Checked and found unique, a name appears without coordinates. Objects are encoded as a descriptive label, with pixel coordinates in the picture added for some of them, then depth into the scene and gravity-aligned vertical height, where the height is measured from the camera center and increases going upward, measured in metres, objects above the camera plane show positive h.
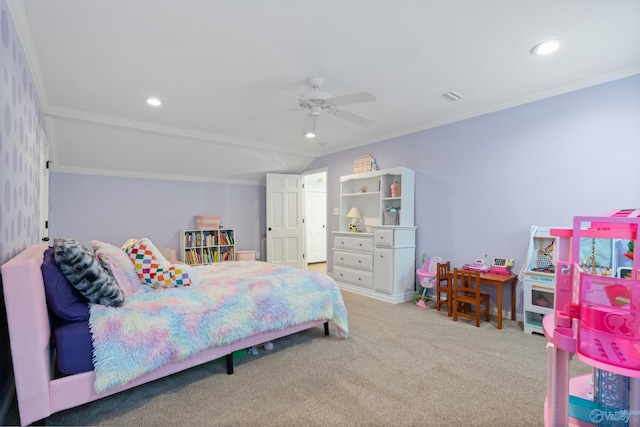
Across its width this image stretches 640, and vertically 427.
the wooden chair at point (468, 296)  3.21 -0.93
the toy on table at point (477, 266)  3.51 -0.64
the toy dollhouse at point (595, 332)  0.96 -0.41
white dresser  4.07 -0.74
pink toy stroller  3.88 -0.80
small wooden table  3.08 -0.73
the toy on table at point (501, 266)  3.34 -0.60
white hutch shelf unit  4.21 +0.22
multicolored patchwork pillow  2.37 -0.46
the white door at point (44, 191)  3.42 +0.21
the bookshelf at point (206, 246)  5.43 -0.66
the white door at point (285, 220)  5.95 -0.20
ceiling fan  2.51 +0.95
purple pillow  1.67 -0.48
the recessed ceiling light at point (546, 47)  2.24 +1.21
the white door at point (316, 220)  7.90 -0.26
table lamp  4.93 -0.12
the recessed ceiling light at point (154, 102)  3.24 +1.14
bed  1.48 -0.75
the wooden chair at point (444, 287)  3.53 -0.90
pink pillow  2.21 -0.43
